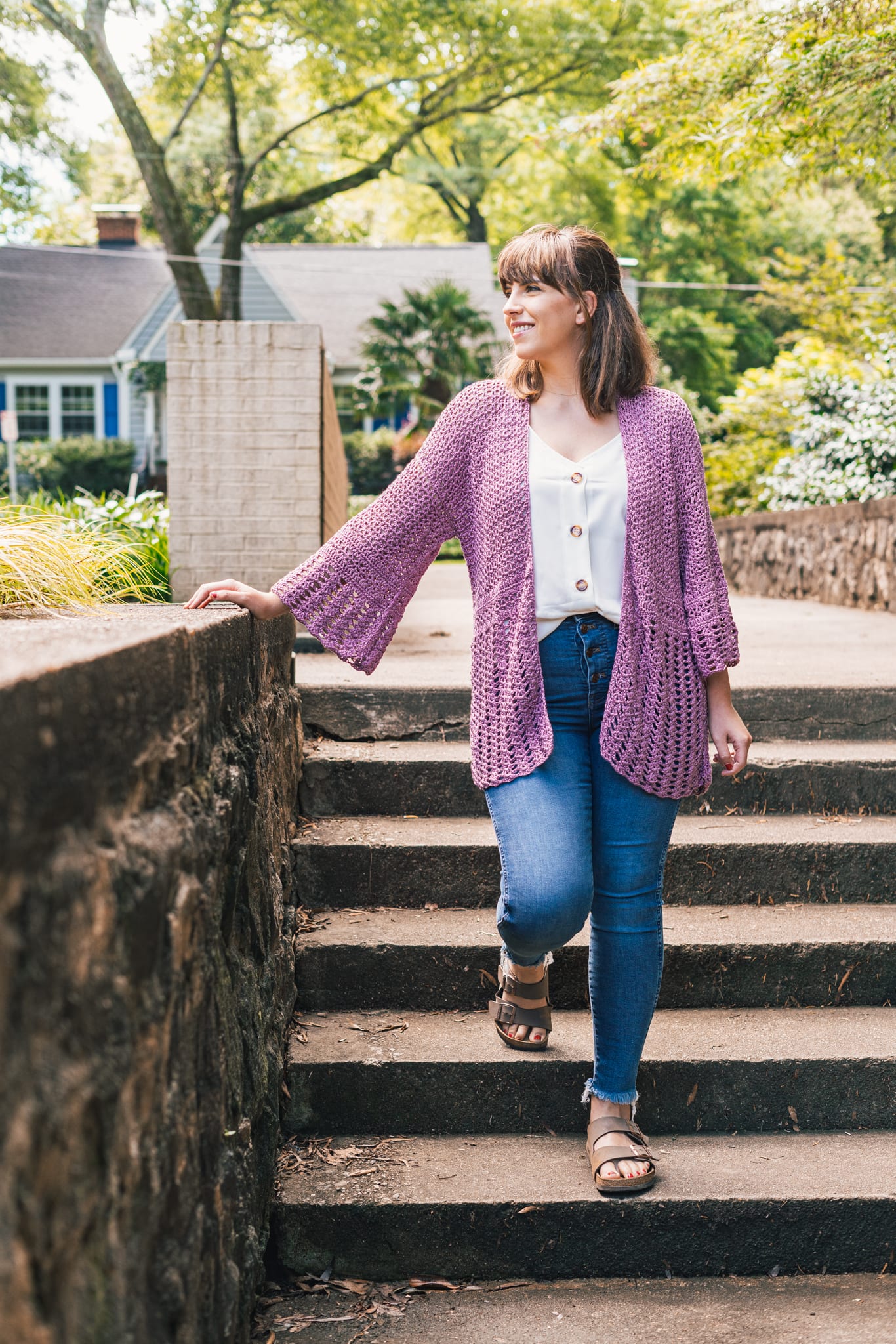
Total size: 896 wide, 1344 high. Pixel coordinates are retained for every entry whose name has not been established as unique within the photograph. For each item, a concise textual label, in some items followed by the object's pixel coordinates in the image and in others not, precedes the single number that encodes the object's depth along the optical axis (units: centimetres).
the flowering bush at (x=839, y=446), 839
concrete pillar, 475
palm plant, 1952
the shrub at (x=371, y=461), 2322
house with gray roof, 2478
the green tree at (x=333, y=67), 1638
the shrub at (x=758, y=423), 1058
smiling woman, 230
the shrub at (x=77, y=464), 2209
